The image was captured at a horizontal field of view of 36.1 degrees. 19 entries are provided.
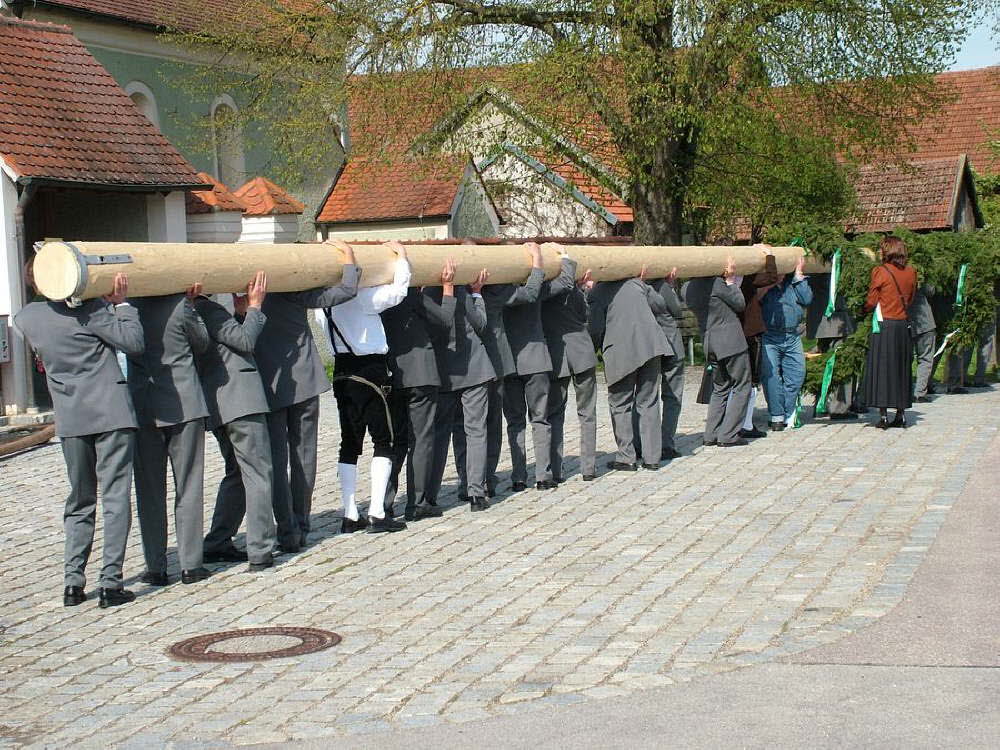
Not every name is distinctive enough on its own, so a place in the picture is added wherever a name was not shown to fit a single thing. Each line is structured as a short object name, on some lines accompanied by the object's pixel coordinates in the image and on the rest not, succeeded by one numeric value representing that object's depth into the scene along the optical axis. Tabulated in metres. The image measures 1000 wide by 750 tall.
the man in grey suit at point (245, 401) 8.93
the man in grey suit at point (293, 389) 9.52
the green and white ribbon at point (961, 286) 17.60
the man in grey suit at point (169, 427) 8.56
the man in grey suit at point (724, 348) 14.03
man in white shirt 10.03
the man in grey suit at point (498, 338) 11.38
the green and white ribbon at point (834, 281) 15.48
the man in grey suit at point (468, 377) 10.98
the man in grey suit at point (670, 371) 13.38
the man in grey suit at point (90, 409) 8.13
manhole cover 6.96
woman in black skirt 14.55
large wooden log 7.99
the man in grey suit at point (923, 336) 17.27
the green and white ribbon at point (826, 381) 15.41
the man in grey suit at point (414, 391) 10.45
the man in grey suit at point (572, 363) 12.13
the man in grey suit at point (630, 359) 12.59
